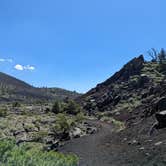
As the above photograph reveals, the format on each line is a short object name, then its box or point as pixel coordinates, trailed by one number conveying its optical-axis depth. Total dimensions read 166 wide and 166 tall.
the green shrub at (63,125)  18.01
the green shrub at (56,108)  30.42
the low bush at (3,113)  23.44
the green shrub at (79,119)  22.84
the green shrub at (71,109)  30.70
